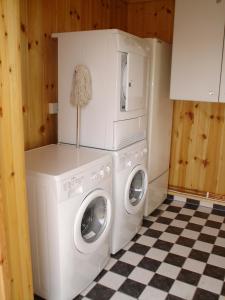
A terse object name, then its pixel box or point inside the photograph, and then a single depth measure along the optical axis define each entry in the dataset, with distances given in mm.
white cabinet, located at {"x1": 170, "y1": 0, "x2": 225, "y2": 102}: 2459
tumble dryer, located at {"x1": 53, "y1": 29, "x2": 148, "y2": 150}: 2051
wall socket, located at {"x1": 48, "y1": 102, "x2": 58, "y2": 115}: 2344
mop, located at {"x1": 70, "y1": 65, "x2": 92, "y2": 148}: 2092
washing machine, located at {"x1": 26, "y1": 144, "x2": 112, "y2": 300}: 1589
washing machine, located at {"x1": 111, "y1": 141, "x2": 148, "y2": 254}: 2166
